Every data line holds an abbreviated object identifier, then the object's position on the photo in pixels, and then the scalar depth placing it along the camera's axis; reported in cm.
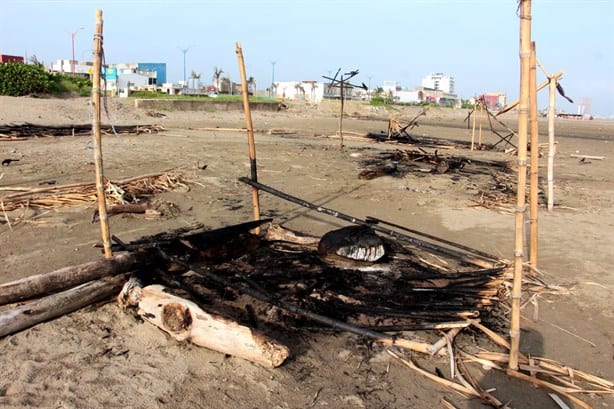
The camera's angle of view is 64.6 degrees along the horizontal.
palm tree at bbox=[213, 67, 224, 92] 7112
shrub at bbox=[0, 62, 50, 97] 2438
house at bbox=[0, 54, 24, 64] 3844
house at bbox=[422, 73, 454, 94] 16300
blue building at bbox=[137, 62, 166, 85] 8052
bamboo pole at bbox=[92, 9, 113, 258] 422
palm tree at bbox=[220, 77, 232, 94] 7200
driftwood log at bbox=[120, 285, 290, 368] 318
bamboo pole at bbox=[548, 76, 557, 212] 705
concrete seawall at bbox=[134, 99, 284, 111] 2812
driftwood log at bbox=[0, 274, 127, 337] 334
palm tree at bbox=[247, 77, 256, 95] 7021
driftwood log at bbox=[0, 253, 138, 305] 366
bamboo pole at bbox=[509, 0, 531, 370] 323
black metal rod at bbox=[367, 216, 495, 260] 547
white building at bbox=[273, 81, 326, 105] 6925
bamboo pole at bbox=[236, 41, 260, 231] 549
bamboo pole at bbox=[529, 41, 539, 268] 486
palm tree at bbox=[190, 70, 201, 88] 6568
